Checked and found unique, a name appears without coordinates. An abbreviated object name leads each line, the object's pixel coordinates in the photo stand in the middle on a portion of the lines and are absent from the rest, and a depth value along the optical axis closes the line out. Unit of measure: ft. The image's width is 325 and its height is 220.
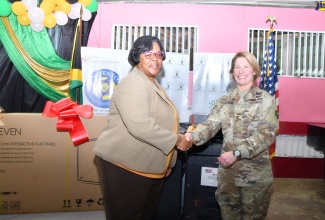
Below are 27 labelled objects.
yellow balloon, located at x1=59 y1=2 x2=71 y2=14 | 10.86
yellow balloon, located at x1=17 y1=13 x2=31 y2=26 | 10.59
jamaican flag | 10.31
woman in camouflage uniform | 4.70
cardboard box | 7.73
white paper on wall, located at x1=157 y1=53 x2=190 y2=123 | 12.17
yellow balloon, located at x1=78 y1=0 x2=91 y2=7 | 11.15
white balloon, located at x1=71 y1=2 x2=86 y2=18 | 11.02
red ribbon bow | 7.53
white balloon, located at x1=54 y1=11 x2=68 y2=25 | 11.05
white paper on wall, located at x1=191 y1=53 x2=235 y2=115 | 12.13
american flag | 11.34
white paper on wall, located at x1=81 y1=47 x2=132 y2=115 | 11.28
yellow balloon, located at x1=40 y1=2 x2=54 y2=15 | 10.74
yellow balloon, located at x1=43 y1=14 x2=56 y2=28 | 10.86
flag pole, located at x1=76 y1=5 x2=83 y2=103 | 10.47
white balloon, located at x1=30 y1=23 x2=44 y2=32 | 10.80
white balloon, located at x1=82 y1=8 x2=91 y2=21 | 11.10
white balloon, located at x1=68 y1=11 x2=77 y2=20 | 11.12
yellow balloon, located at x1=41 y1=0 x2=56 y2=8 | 10.78
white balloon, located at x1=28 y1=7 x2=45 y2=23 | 10.54
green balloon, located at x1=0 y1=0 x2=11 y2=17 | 10.28
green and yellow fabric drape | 10.68
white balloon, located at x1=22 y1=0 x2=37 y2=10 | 10.71
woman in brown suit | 4.19
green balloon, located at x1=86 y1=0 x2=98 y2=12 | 11.25
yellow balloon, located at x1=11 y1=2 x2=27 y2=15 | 10.45
